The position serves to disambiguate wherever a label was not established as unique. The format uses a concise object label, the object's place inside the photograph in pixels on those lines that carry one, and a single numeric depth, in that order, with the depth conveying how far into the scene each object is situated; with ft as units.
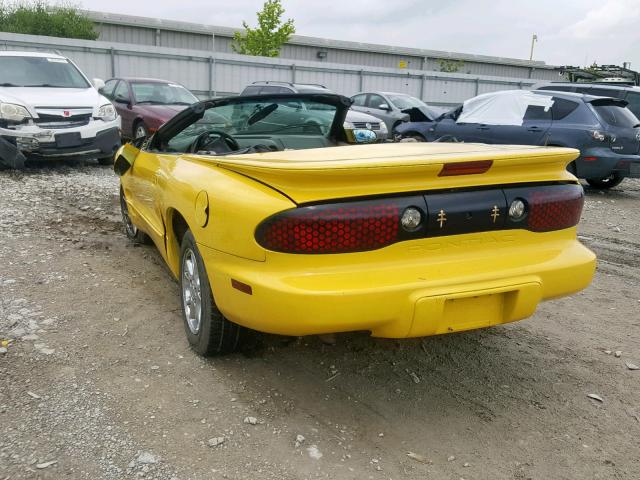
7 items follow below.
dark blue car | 29.50
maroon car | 36.22
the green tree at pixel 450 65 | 136.87
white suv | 27.81
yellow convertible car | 7.93
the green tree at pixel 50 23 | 101.10
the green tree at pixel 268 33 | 106.52
